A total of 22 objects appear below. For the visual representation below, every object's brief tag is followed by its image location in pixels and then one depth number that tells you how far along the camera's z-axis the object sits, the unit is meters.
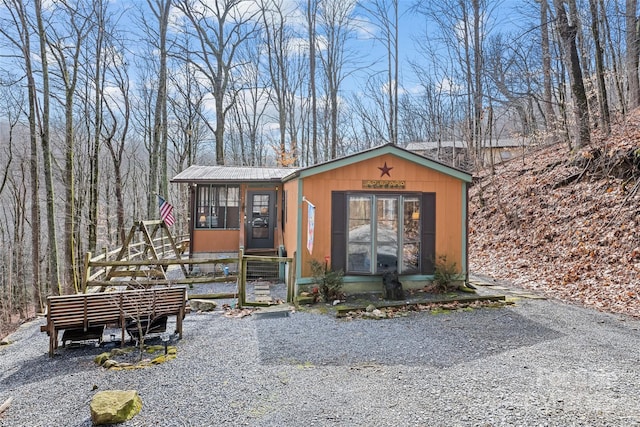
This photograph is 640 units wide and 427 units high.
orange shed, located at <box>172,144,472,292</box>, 7.72
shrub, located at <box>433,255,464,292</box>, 7.81
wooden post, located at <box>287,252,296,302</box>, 7.67
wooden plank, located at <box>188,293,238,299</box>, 7.61
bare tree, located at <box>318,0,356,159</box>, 24.09
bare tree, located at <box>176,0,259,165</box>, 19.70
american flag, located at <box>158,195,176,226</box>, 11.53
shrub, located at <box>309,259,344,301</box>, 7.42
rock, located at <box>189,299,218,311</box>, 7.38
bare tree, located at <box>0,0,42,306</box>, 11.12
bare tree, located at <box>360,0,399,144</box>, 22.16
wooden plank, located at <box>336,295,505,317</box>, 6.68
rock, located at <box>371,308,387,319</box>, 6.46
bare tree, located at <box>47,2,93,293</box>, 13.20
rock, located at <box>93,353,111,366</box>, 4.65
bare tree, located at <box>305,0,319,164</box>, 21.91
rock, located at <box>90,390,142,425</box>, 3.22
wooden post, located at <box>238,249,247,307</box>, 7.37
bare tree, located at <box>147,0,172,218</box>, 16.70
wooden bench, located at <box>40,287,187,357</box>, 5.02
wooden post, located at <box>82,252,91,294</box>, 7.69
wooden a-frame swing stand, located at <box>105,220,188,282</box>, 8.55
